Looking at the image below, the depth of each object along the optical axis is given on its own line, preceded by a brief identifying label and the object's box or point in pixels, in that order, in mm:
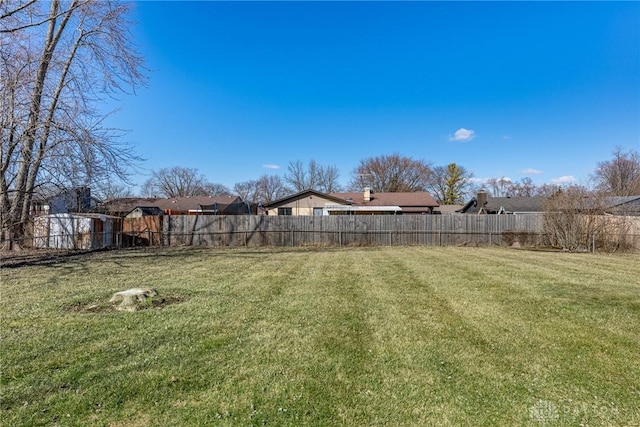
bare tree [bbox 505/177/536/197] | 55500
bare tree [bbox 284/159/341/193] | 47531
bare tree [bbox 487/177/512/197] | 60969
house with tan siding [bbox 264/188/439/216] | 26438
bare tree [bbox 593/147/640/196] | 34469
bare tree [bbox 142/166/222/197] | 59250
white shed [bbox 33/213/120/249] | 14345
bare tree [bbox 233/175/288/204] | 61969
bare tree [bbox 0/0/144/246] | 8664
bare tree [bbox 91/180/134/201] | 10766
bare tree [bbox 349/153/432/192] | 45969
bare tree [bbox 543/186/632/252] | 14305
